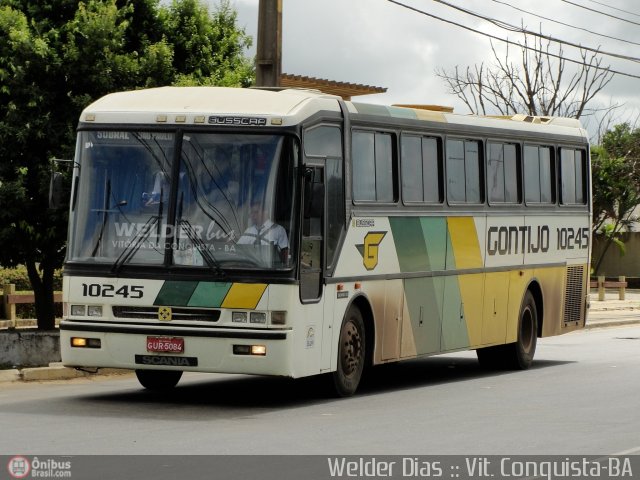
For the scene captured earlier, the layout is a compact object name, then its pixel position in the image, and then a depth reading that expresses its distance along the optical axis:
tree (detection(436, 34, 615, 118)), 55.69
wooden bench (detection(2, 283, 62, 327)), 29.58
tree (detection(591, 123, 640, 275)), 55.34
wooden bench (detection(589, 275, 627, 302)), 42.56
